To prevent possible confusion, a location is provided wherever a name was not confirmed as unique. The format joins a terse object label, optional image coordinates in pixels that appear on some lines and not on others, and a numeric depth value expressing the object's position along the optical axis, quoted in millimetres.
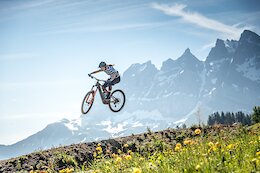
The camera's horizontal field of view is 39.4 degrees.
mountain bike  19609
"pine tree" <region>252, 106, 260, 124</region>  65712
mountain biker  18461
